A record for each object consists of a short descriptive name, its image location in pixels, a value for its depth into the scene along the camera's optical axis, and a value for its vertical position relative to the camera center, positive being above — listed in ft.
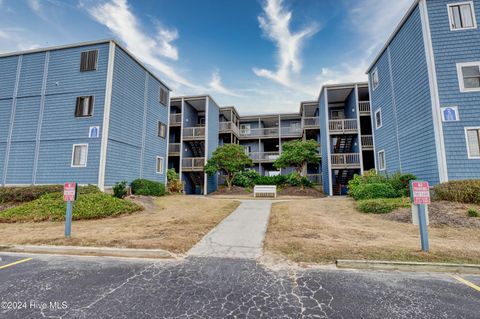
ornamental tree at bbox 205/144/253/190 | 66.69 +7.06
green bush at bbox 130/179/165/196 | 47.39 -1.39
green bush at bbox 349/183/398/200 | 37.22 -1.69
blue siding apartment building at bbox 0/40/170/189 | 41.50 +13.47
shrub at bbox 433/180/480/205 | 27.99 -1.30
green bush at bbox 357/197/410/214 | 30.40 -3.35
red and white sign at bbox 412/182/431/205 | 15.69 -0.82
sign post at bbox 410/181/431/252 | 15.62 -1.18
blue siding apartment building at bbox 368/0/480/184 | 32.22 +14.90
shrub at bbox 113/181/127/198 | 39.05 -1.70
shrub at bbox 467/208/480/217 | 24.27 -3.52
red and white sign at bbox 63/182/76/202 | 19.86 -0.96
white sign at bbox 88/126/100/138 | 41.34 +9.59
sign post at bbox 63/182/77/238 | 19.71 -1.47
